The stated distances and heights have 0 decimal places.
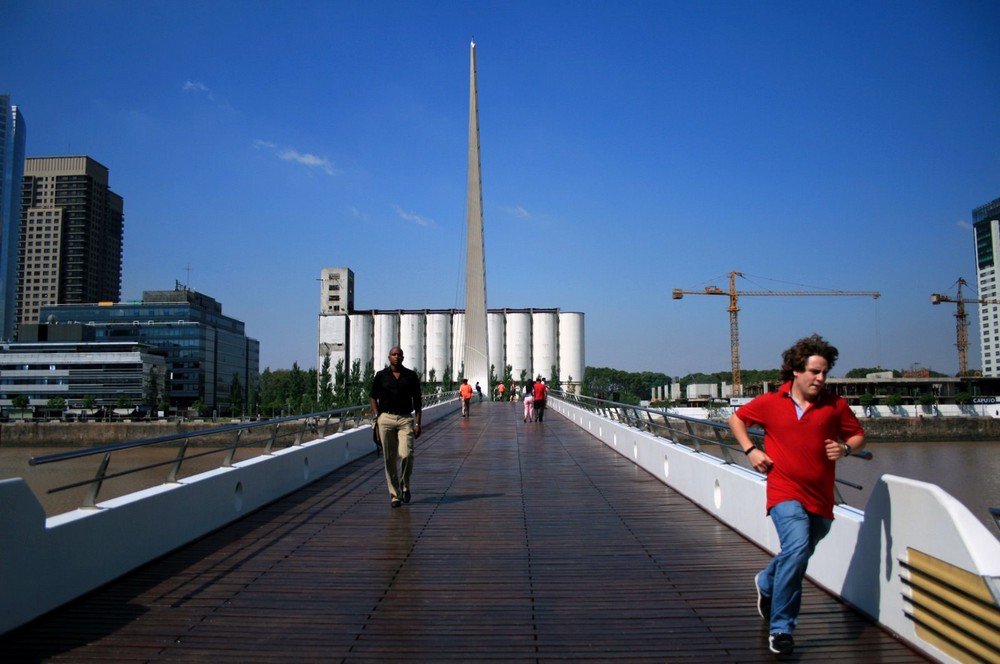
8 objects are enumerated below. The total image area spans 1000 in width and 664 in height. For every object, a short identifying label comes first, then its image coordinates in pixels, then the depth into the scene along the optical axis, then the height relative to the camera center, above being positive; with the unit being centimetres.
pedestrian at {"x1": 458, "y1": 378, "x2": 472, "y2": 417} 3407 -34
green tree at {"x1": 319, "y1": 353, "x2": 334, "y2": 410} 10788 +58
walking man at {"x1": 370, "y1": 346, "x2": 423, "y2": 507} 901 -27
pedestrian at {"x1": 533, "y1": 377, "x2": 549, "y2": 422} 2922 -44
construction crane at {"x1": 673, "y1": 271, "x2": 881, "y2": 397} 13975 +1275
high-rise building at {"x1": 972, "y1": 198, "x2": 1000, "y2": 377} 16825 +2466
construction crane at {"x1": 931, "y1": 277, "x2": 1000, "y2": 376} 14275 +1079
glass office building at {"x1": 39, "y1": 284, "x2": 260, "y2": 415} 12136 +883
